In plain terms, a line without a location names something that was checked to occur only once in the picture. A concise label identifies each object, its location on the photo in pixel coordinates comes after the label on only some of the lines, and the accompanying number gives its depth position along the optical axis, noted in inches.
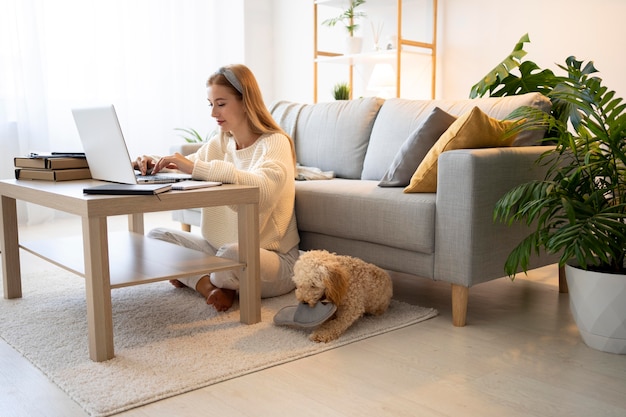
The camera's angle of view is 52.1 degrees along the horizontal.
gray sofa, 80.2
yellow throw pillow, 84.7
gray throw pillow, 94.5
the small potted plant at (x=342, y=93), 166.4
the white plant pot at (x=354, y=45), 175.2
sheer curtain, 167.6
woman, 85.1
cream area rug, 62.5
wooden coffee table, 66.7
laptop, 75.5
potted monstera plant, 69.2
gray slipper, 74.6
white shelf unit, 164.5
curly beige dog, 74.2
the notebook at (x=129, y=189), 68.8
